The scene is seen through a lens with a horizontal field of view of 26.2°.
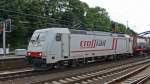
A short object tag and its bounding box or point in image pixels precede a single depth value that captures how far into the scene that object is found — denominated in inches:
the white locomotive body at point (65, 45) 910.5
